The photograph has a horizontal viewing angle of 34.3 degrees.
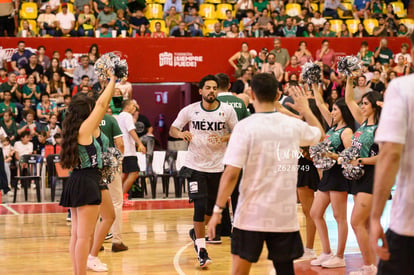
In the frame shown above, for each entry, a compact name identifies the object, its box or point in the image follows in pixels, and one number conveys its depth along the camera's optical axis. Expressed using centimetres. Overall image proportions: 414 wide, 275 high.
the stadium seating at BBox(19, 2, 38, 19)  1803
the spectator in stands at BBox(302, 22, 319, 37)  1872
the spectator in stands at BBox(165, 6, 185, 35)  1852
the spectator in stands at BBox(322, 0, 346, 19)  2030
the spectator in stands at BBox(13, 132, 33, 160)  1443
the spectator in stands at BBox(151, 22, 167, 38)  1755
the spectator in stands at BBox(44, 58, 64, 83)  1614
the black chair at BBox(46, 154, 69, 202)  1297
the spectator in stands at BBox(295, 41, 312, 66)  1744
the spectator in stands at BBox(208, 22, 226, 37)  1819
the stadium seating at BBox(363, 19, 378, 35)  2012
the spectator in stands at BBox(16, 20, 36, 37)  1692
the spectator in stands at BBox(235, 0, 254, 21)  1942
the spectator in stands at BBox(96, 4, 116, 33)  1784
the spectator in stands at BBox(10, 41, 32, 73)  1625
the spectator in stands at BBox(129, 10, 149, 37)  1819
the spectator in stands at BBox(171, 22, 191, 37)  1786
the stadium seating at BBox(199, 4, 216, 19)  1966
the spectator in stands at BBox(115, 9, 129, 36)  1794
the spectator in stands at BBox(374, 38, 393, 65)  1816
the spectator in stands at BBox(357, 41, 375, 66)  1791
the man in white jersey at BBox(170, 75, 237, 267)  746
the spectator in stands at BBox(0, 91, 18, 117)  1533
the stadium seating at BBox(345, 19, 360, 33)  2004
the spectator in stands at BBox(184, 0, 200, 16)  1941
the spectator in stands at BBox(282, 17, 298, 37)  1856
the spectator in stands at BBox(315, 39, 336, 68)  1766
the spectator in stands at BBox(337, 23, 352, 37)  1895
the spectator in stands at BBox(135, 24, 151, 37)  1775
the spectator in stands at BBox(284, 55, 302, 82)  1692
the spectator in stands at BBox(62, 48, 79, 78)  1650
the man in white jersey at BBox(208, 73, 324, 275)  445
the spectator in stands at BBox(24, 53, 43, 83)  1611
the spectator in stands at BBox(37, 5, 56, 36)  1742
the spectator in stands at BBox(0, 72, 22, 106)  1577
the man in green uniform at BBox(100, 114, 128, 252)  796
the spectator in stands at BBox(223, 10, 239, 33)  1894
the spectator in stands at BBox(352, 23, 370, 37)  1912
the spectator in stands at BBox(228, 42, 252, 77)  1684
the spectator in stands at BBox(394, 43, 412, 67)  1778
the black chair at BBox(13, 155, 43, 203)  1354
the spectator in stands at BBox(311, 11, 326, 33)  1942
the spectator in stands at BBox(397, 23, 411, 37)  1978
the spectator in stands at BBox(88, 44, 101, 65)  1634
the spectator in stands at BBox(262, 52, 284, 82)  1656
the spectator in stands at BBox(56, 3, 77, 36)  1741
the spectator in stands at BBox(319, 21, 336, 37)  1902
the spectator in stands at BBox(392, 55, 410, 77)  1768
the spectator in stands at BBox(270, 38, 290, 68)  1717
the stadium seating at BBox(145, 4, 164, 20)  1909
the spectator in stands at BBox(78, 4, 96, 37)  1750
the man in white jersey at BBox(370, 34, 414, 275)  331
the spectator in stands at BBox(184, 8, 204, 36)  1828
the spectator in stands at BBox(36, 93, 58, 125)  1530
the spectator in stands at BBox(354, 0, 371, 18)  2059
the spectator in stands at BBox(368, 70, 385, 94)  1695
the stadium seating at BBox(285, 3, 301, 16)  1997
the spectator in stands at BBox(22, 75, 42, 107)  1584
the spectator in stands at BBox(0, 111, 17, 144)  1487
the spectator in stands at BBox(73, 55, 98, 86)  1616
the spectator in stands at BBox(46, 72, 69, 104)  1578
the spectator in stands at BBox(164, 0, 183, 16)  1892
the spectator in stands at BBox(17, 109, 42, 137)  1490
